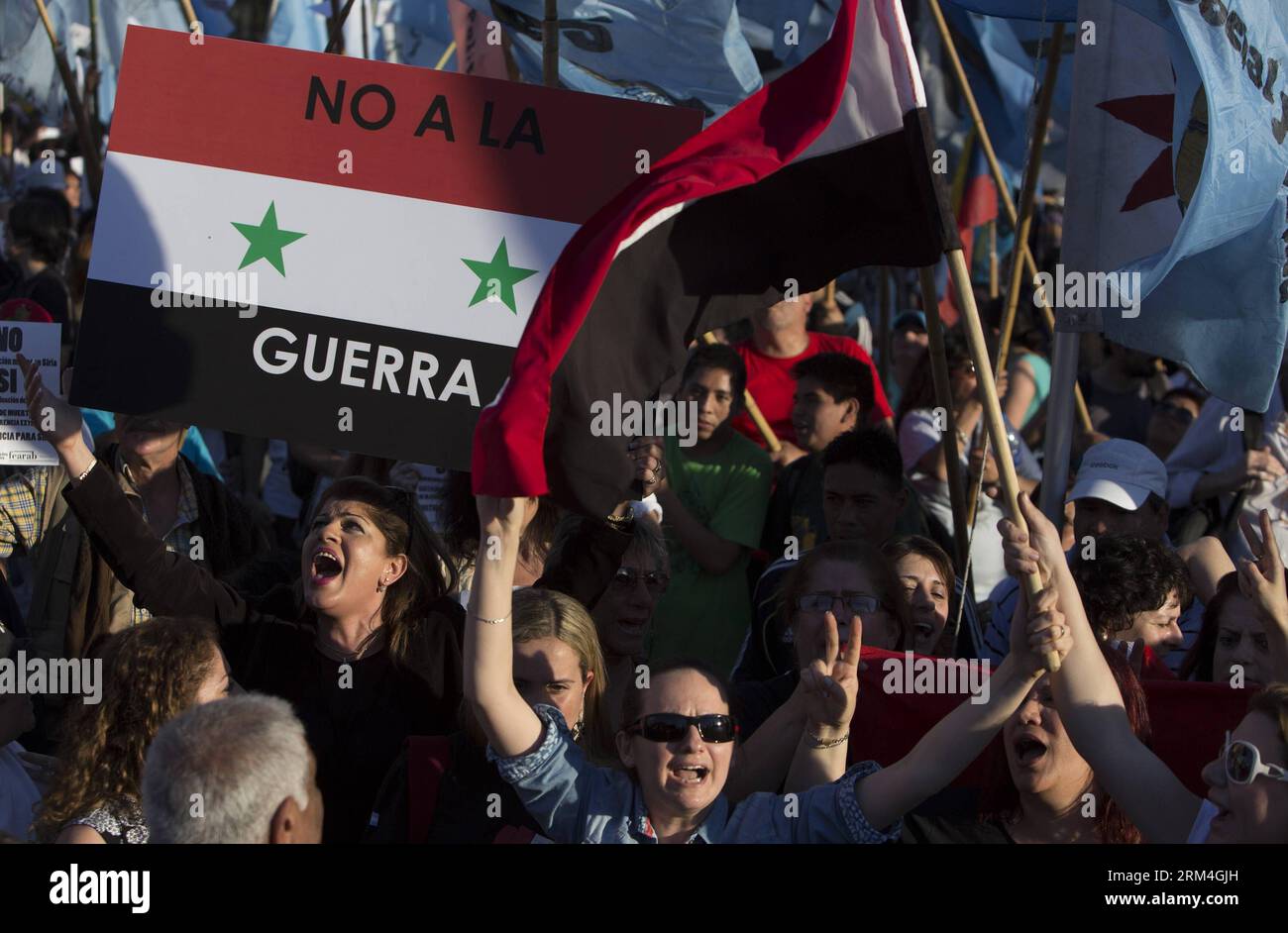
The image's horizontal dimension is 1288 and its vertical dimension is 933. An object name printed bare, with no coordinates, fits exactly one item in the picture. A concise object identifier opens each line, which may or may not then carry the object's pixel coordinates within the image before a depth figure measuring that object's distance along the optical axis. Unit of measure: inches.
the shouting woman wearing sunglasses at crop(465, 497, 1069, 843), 132.2
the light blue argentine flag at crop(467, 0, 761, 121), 287.0
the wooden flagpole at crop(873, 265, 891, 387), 418.8
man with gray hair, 112.6
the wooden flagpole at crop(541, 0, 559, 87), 225.5
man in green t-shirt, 229.0
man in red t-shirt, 285.0
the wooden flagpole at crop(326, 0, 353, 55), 232.1
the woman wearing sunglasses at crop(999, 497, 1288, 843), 125.0
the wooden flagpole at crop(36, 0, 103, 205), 260.5
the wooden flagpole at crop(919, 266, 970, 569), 213.9
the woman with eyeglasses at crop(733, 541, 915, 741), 175.0
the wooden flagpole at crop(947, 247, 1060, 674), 136.9
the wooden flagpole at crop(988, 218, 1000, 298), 451.8
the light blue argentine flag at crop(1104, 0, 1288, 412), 175.6
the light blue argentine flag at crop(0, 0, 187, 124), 352.3
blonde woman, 147.4
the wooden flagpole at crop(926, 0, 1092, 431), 261.0
